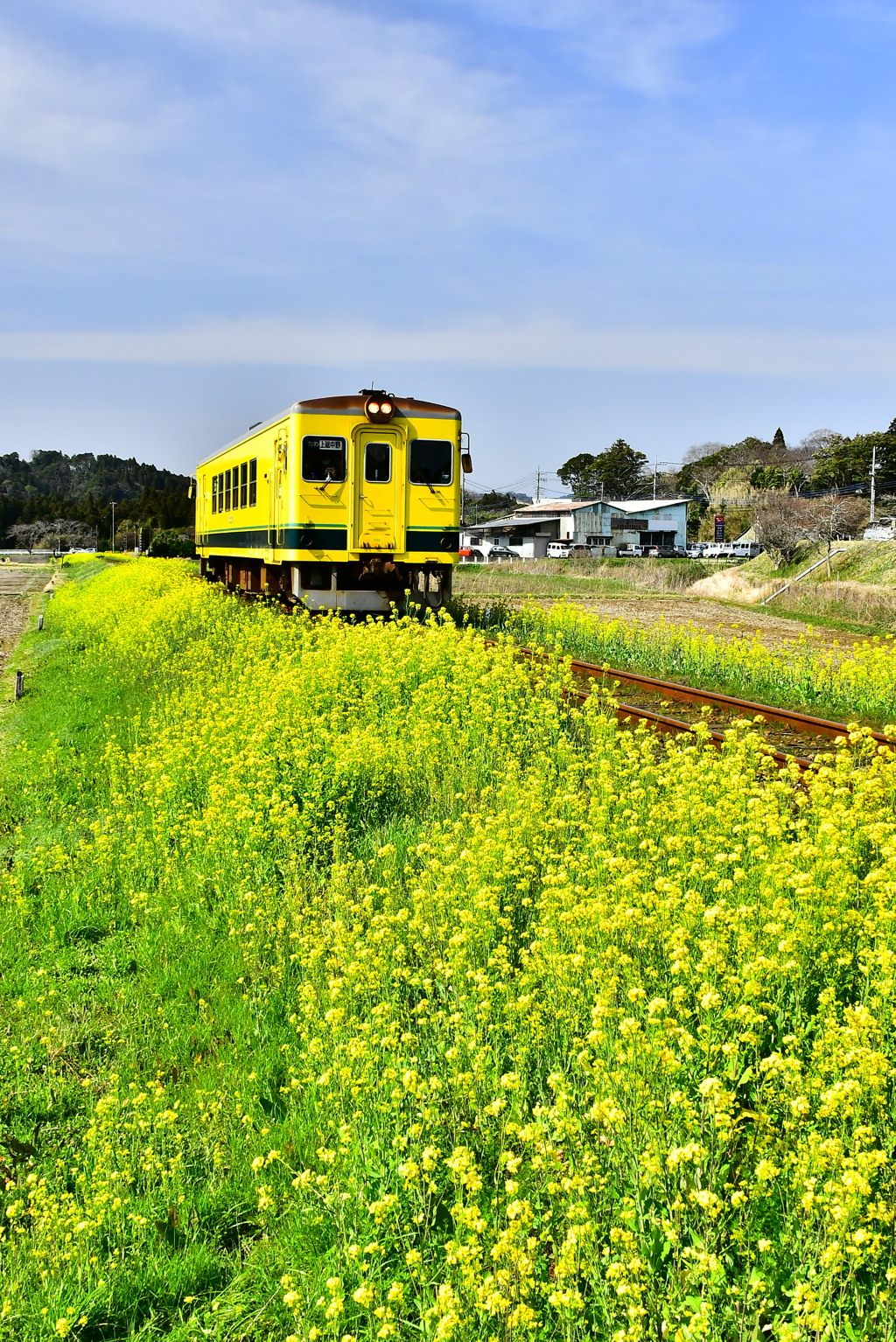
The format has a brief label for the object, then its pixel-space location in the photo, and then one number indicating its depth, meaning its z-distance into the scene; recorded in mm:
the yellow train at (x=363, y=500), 14227
